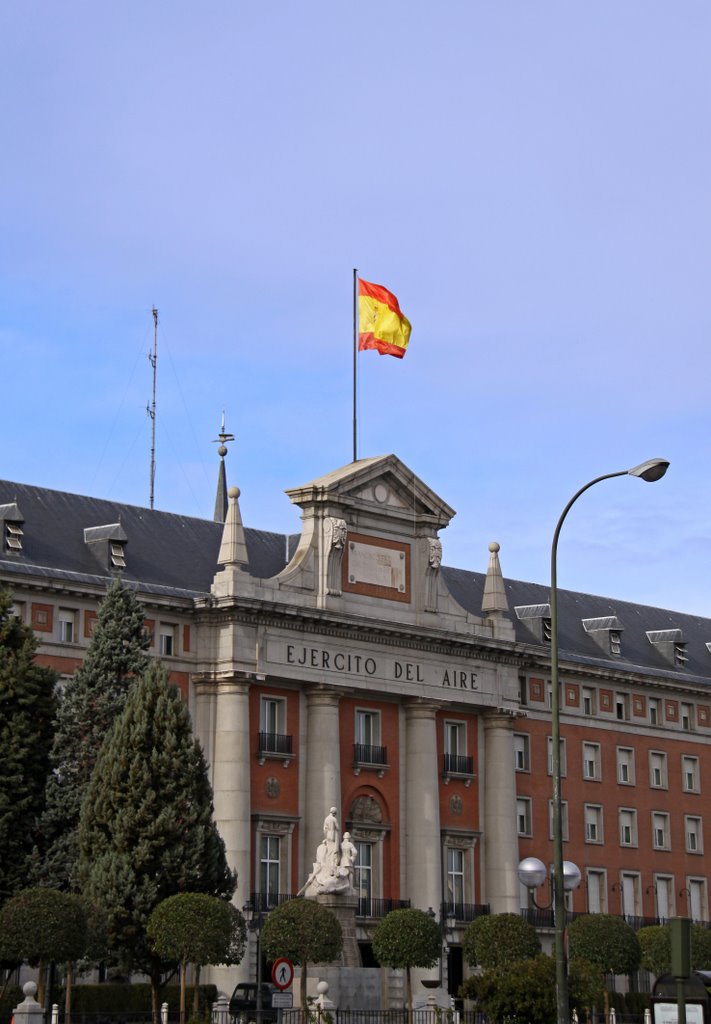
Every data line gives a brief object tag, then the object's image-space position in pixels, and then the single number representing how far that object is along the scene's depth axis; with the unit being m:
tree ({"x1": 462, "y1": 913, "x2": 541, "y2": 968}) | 60.47
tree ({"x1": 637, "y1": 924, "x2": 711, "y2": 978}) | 66.56
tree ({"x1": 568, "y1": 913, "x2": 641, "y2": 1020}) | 64.00
